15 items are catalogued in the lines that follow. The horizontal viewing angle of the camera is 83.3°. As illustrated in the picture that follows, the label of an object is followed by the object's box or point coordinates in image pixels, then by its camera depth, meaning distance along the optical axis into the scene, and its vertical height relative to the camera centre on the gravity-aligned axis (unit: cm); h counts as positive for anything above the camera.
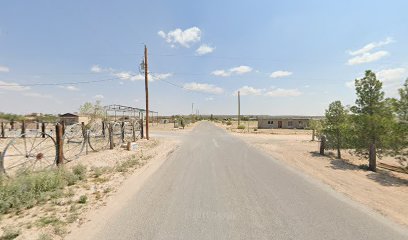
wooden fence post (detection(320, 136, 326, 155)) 1605 -179
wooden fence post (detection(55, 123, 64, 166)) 998 -109
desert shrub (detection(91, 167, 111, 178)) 884 -207
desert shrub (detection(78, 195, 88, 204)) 590 -206
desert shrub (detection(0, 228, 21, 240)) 407 -206
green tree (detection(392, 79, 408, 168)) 1041 -40
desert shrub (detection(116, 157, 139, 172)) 983 -209
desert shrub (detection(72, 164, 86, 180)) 820 -192
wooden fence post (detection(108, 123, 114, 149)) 1565 -112
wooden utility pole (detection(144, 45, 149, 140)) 2317 +374
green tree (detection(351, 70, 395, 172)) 1123 +6
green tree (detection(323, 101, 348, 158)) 1532 -32
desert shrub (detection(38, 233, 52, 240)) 400 -205
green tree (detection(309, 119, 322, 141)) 2585 -62
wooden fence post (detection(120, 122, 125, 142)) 1841 -95
